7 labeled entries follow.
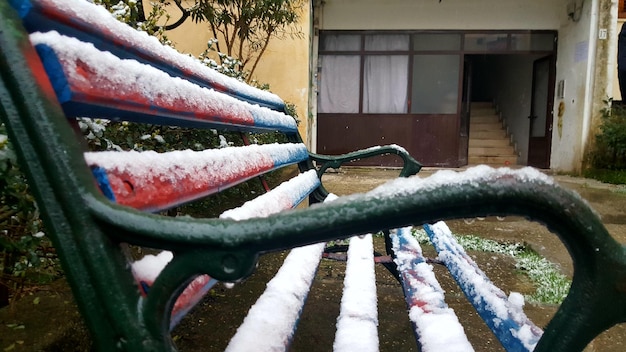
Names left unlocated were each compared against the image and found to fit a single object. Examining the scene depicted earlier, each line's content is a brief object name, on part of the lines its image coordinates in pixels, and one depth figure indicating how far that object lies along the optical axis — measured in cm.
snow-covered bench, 50
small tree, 616
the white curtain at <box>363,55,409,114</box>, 888
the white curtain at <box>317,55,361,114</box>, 898
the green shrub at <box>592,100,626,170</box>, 746
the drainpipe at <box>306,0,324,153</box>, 840
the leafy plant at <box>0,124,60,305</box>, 99
